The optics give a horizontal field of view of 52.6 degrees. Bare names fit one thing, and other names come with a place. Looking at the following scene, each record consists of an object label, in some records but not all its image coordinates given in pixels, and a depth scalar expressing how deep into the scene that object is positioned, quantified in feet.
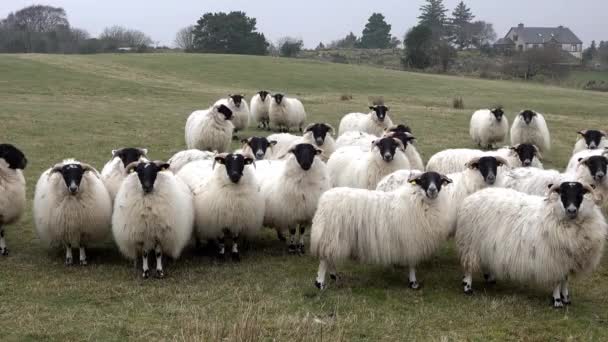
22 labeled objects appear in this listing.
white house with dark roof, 455.22
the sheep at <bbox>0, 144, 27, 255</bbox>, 32.50
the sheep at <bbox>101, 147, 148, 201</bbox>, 34.94
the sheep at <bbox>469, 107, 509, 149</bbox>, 69.21
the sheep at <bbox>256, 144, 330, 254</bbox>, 33.37
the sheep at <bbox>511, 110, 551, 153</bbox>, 62.28
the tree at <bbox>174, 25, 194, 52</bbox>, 376.27
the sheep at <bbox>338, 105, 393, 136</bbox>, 57.16
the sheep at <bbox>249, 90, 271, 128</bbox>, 82.89
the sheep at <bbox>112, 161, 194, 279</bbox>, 29.43
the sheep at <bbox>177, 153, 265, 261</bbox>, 32.14
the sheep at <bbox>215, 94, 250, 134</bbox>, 74.43
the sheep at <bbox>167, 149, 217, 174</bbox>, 39.96
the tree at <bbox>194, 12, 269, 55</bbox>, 287.07
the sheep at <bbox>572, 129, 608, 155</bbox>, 47.11
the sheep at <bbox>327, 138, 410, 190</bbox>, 36.76
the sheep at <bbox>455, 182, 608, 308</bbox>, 25.04
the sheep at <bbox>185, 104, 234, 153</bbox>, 58.08
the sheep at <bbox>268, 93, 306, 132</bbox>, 79.51
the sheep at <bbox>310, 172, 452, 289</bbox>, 27.40
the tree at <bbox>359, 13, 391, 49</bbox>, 397.60
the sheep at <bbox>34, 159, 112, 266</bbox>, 31.04
